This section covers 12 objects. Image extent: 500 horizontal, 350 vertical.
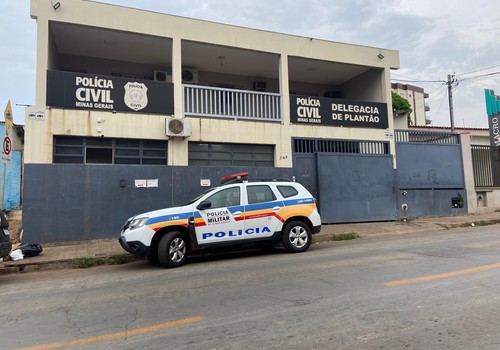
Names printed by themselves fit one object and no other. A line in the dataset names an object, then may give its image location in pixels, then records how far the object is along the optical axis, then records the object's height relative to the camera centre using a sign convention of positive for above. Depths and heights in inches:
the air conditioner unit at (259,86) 679.1 +205.4
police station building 448.1 +110.9
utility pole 1056.3 +296.6
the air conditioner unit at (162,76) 608.7 +204.2
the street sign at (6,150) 369.1 +59.1
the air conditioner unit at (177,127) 482.0 +98.1
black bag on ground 371.9 -36.4
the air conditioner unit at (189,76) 627.2 +209.0
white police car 319.6 -15.0
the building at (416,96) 2849.4 +771.9
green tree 1268.5 +314.2
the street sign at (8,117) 374.6 +91.6
